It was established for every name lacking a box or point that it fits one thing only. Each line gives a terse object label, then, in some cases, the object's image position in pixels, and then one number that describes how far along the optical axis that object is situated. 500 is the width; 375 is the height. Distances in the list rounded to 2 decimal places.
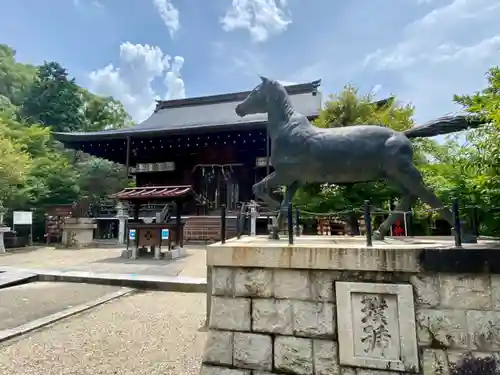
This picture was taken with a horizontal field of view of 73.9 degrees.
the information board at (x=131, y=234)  11.21
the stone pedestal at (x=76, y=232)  15.20
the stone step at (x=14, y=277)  7.23
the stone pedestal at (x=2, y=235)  13.94
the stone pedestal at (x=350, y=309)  2.44
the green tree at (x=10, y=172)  14.23
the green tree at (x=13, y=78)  40.56
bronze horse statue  3.42
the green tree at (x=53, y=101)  30.53
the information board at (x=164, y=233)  10.95
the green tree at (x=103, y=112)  36.53
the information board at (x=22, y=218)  15.02
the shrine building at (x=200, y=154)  16.59
